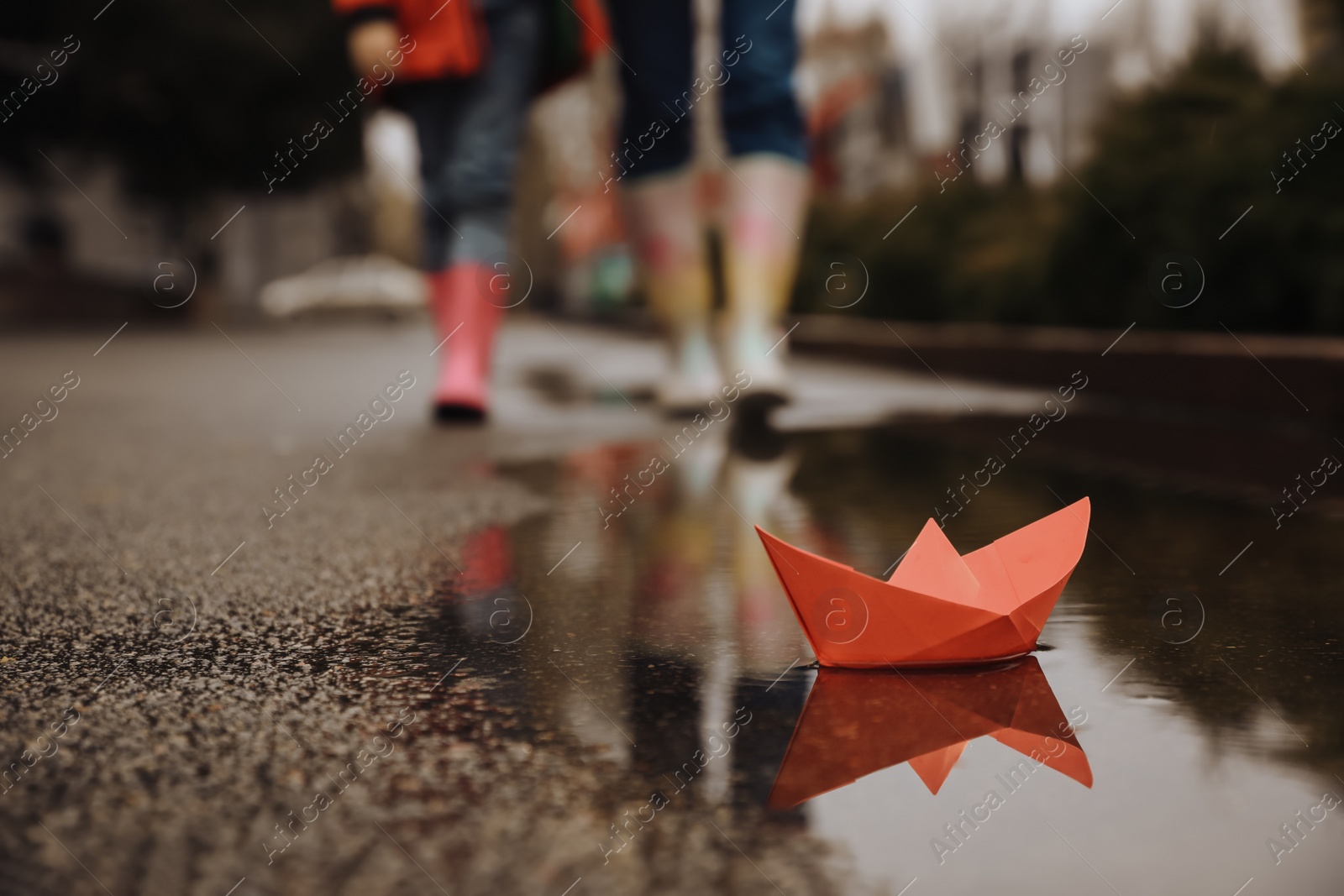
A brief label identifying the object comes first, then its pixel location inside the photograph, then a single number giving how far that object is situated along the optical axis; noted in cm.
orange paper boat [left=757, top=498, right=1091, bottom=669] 168
